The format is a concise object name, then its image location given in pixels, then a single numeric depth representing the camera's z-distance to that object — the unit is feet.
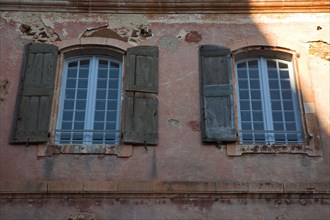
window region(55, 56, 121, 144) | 26.81
